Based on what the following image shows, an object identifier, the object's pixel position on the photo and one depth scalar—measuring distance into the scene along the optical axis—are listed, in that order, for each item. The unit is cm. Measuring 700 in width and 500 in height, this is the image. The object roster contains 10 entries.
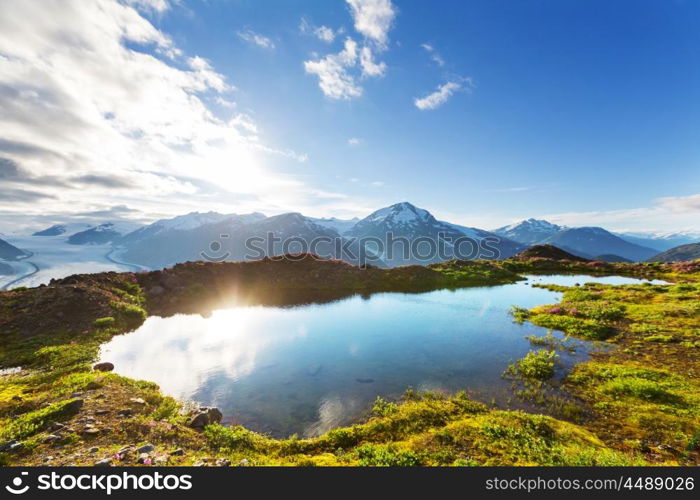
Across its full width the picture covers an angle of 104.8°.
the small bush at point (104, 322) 2796
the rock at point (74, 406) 1278
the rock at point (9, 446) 998
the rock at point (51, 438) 1054
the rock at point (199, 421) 1314
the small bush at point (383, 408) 1453
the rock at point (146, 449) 1002
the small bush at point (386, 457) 985
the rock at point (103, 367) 1958
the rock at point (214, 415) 1377
